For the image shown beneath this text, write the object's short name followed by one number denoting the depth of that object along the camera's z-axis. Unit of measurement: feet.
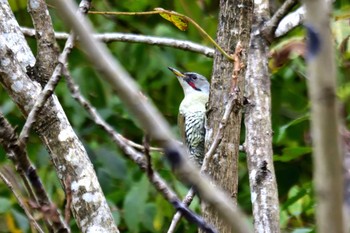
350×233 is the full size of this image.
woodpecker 24.93
